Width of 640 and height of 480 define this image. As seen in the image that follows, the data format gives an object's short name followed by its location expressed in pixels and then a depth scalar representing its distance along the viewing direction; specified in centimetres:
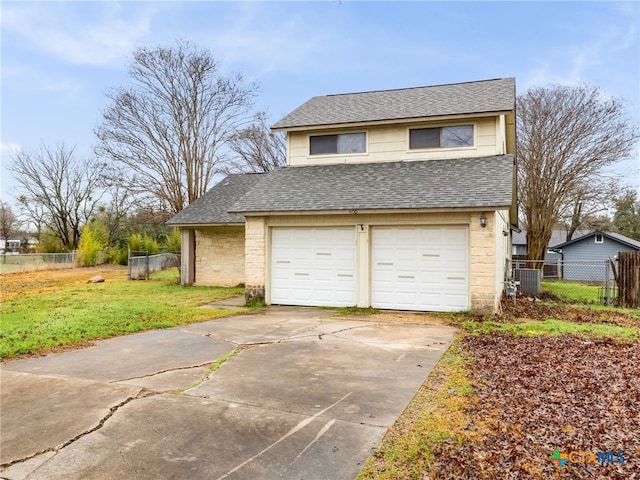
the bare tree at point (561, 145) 2595
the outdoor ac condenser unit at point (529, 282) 1670
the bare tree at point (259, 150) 3297
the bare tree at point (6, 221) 4482
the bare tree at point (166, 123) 2559
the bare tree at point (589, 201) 2686
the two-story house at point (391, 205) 1052
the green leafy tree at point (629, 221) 4400
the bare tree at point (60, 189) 3338
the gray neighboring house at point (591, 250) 3219
